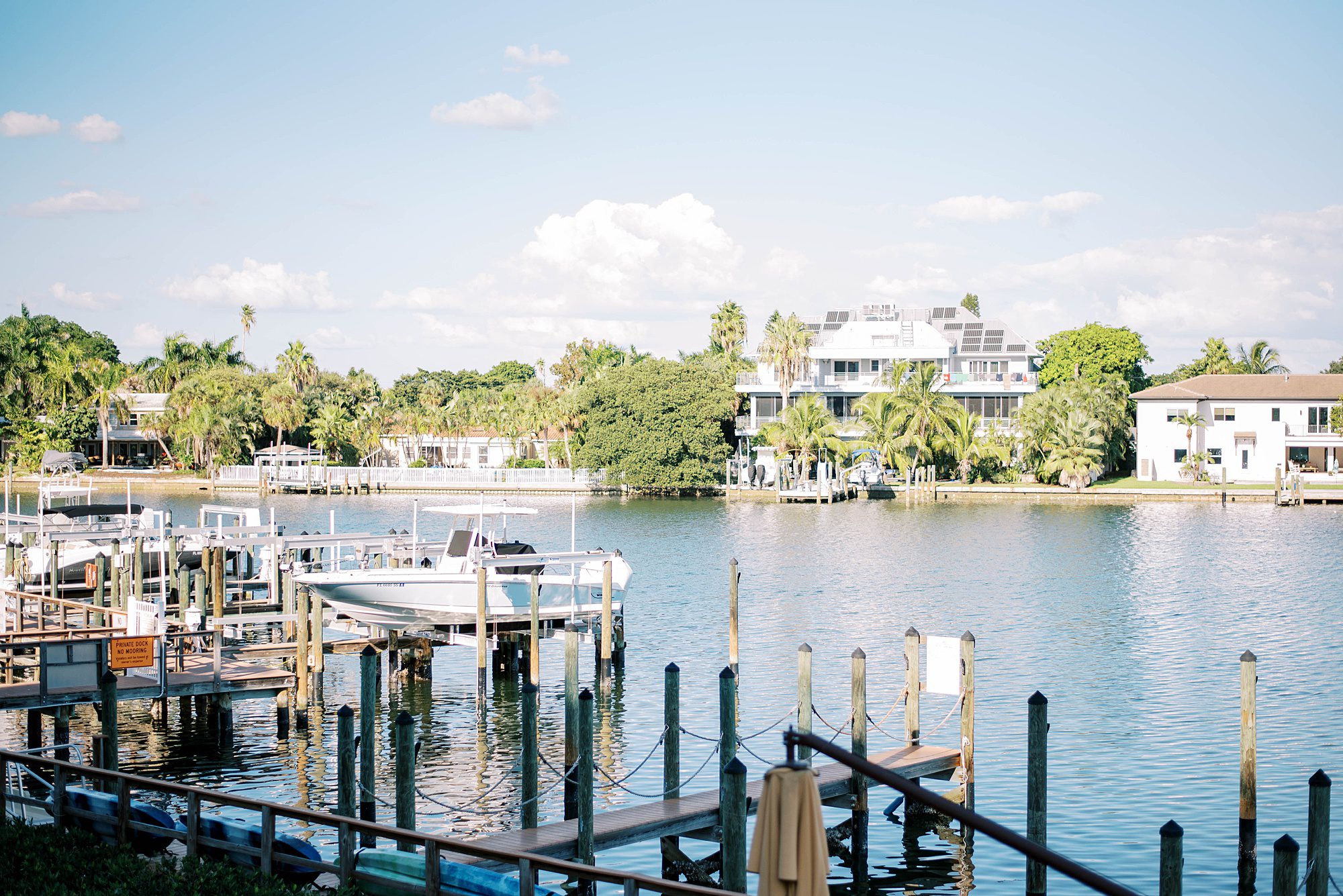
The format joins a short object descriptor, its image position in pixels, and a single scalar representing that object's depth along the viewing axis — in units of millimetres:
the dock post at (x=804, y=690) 18422
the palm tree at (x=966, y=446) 90812
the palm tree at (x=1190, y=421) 93750
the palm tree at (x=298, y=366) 119500
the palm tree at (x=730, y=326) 122500
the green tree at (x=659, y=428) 91938
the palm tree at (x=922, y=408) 89750
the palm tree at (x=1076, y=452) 88500
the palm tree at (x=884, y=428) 90875
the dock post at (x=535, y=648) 26641
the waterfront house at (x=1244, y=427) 94000
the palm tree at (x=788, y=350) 98625
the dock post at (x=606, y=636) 28484
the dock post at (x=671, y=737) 17672
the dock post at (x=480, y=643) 27047
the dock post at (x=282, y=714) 23766
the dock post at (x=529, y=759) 16734
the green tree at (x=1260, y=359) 123625
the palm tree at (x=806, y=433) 91500
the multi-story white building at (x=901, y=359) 101438
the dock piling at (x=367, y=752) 17109
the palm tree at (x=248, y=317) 148750
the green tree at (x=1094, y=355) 123375
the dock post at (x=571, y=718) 18438
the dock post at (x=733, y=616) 29406
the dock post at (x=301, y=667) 24203
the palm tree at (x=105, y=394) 111188
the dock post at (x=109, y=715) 18266
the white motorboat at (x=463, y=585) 28531
